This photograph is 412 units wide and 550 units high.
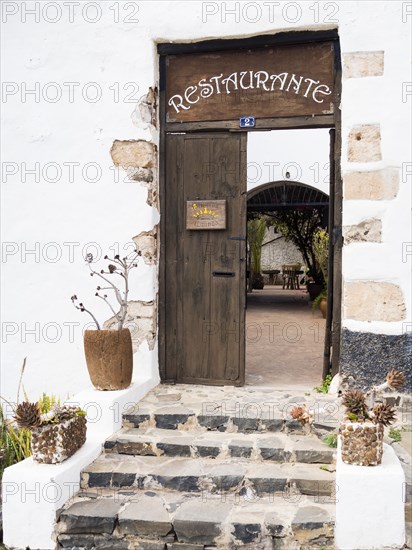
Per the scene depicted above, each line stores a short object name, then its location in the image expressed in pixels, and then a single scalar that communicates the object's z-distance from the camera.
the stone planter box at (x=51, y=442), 3.14
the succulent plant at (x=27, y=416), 3.12
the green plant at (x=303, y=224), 11.47
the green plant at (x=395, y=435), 3.58
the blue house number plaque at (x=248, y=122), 4.43
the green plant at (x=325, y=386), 4.32
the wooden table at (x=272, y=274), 15.83
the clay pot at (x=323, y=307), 8.80
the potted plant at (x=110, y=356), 3.88
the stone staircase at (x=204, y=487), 2.82
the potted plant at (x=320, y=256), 10.01
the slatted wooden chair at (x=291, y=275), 14.74
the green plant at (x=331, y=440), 3.40
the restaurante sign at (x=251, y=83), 4.33
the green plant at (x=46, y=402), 4.28
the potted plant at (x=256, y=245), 13.62
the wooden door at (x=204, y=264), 4.51
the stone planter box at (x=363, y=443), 2.82
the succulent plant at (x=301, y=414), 3.13
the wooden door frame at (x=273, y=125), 4.29
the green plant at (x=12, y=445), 3.87
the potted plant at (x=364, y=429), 2.82
